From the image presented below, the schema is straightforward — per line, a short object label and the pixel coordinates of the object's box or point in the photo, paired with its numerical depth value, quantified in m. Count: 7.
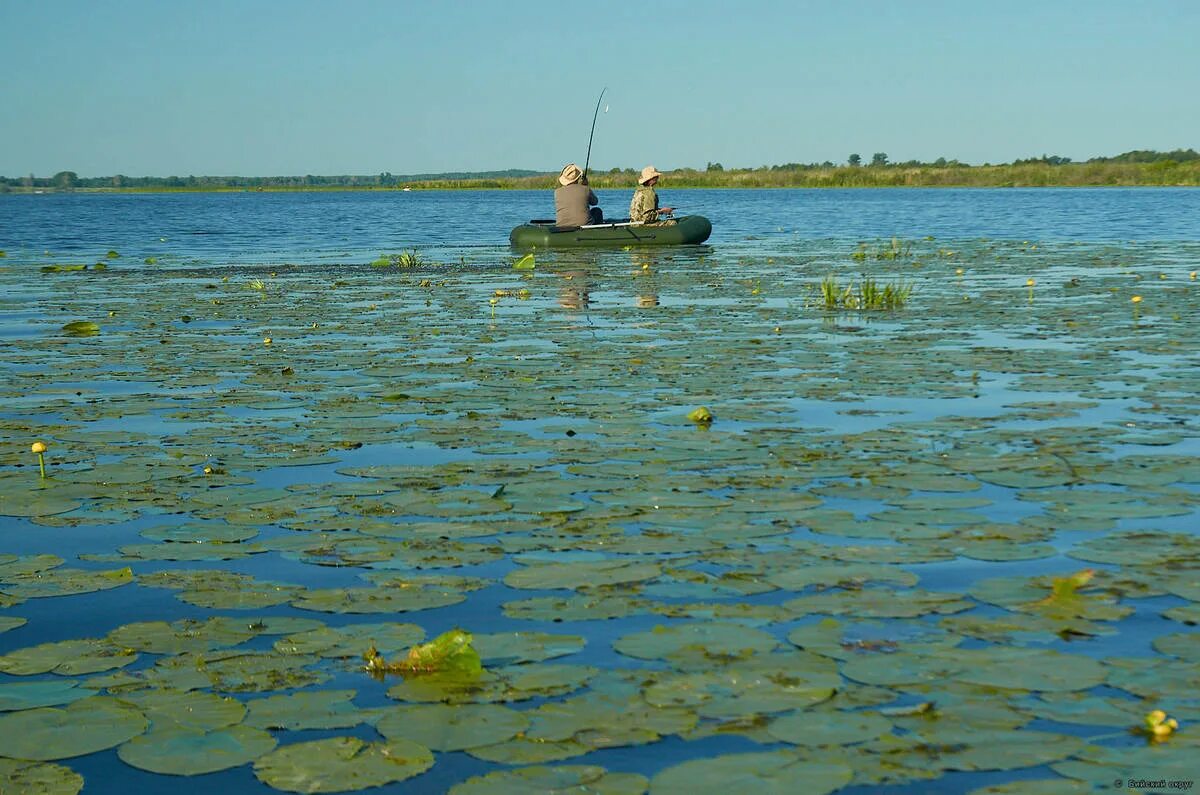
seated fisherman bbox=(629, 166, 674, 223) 22.20
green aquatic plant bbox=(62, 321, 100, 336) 11.40
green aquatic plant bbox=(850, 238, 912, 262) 19.90
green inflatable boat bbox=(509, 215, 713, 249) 22.17
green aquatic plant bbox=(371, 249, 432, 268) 20.56
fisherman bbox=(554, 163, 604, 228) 21.95
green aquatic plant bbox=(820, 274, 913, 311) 12.42
